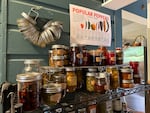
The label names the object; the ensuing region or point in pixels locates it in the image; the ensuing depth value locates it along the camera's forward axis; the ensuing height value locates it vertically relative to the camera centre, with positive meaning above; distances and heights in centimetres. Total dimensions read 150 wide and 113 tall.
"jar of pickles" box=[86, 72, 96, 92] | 95 -14
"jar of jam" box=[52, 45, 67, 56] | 92 +4
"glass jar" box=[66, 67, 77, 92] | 87 -12
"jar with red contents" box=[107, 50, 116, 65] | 109 +0
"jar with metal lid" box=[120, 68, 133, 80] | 104 -11
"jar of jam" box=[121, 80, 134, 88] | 103 -17
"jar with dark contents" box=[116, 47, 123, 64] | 117 +1
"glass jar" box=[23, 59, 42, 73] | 88 -5
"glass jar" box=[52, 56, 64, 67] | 91 -2
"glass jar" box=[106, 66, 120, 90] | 102 -12
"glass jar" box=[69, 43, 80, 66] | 95 +1
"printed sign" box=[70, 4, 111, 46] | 125 +26
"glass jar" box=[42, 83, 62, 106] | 72 -17
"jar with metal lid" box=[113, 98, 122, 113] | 117 -35
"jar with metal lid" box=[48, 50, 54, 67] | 93 -2
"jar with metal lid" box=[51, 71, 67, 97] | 80 -11
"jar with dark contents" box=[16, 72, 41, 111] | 66 -14
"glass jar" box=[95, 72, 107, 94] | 92 -15
